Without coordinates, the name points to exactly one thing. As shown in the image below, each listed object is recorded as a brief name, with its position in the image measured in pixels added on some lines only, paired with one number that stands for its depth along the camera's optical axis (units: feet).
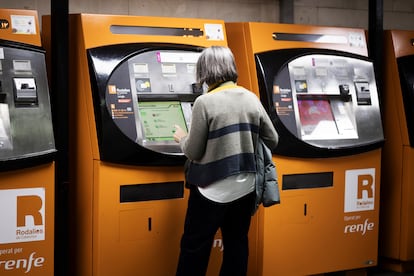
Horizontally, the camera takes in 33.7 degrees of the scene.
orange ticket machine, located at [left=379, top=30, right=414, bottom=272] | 14.57
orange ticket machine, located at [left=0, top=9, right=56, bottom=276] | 10.66
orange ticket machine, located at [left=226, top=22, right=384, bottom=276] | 12.99
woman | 10.58
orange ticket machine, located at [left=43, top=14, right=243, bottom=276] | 11.42
